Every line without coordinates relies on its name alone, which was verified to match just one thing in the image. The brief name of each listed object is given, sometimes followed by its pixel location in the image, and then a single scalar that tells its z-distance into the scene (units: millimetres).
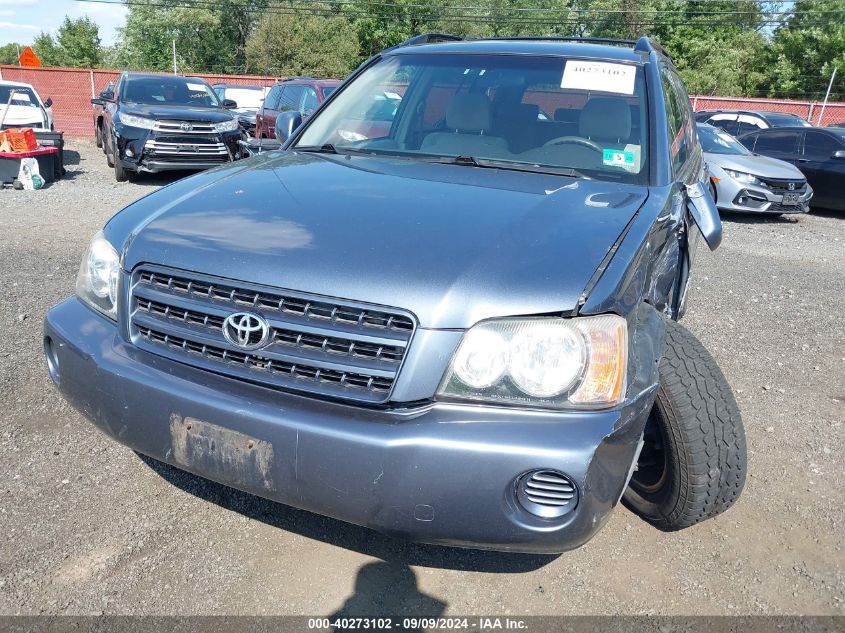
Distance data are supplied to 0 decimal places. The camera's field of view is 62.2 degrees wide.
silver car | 10328
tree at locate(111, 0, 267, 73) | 49931
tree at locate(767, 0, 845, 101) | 42812
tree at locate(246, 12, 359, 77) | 44781
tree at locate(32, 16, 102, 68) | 57656
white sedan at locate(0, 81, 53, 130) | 12086
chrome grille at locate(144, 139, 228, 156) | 10578
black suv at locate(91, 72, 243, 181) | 10586
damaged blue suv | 1848
